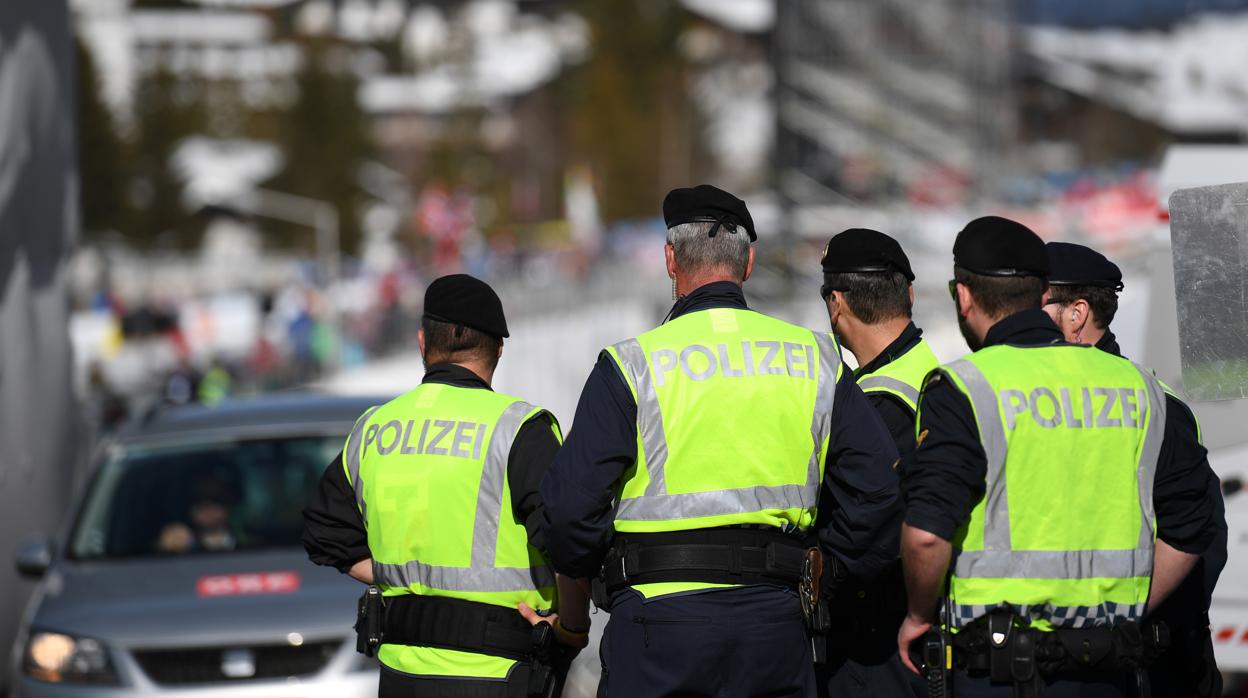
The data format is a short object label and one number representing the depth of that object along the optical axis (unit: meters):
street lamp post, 165.87
